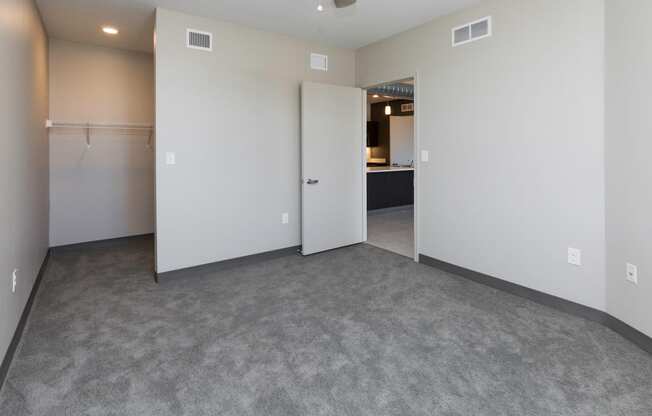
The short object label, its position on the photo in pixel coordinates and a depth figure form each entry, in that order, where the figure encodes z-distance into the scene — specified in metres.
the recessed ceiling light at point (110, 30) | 4.06
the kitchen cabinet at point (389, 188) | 7.68
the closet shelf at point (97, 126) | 4.56
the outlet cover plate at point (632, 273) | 2.37
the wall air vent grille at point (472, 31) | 3.38
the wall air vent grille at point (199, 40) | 3.68
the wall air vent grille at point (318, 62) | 4.63
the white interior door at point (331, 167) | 4.51
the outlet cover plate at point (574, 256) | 2.82
